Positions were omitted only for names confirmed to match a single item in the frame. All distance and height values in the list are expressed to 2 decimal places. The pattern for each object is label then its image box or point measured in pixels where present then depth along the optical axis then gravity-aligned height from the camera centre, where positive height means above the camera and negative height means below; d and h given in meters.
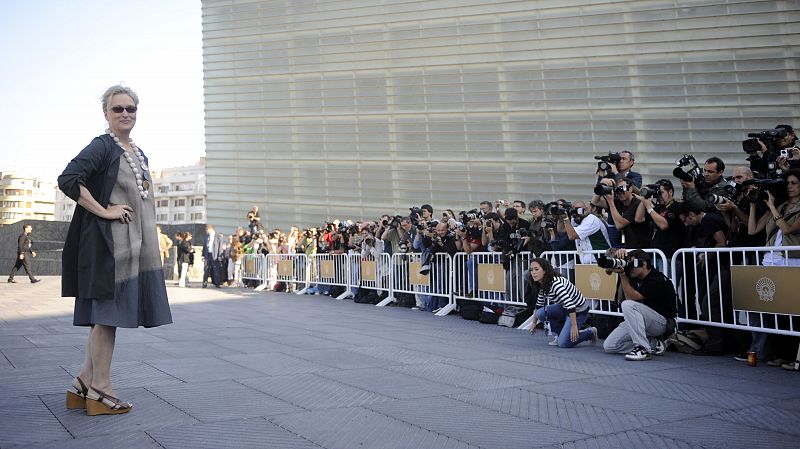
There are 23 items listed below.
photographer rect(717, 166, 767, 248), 6.61 +0.35
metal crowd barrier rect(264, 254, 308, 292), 17.76 -0.17
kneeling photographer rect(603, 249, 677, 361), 6.54 -0.65
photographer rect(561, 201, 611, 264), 8.55 +0.23
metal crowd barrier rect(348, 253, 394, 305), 13.75 -0.30
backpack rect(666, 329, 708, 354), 6.81 -1.04
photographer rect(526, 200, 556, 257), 9.41 +0.34
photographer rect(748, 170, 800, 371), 6.00 +0.14
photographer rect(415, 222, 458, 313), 11.56 +0.16
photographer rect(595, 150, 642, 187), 8.51 +1.15
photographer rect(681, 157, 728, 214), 7.03 +0.68
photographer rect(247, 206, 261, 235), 20.83 +1.47
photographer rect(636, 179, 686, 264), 7.43 +0.31
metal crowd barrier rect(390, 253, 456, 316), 11.58 -0.39
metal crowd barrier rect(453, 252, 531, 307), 9.84 -0.38
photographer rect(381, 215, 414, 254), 13.24 +0.56
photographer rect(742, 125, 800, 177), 6.91 +1.09
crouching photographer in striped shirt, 7.33 -0.66
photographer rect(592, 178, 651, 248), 7.73 +0.42
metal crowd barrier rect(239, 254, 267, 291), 19.78 -0.10
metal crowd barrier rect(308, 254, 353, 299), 15.54 -0.23
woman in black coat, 3.83 +0.14
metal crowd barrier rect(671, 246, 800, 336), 5.91 -0.45
